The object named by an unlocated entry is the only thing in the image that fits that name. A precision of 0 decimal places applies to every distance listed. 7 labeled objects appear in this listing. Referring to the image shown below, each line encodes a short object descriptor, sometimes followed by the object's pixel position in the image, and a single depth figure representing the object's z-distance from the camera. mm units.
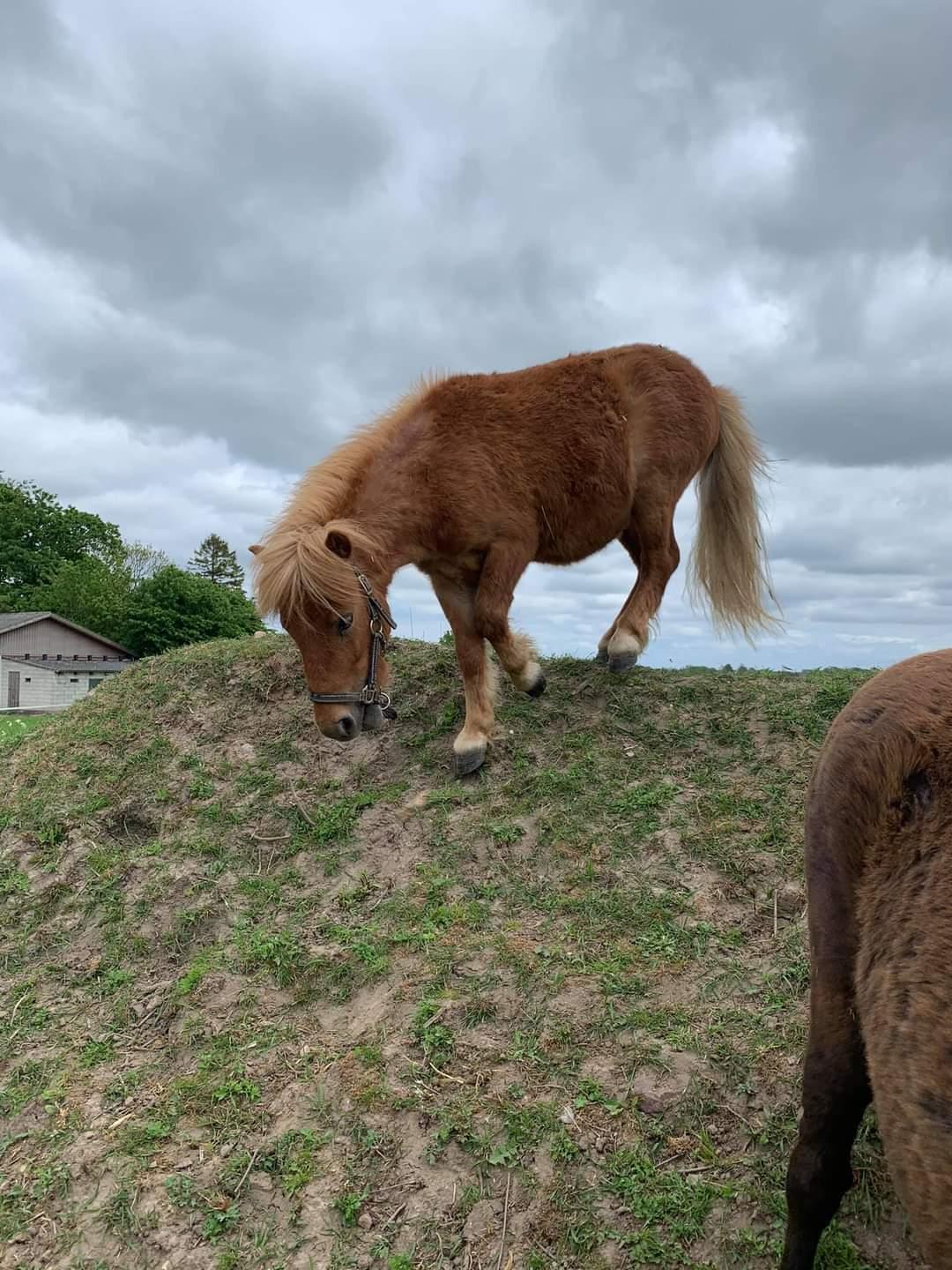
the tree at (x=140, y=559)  51206
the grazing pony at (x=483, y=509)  4688
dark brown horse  1644
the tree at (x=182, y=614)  40125
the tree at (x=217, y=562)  59156
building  38250
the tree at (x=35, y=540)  47375
